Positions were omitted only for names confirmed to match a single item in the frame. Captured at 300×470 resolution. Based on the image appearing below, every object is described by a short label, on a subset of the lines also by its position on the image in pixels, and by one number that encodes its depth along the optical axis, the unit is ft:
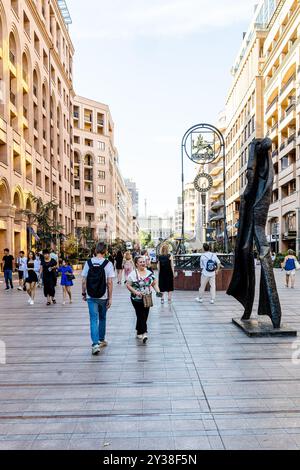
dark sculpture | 28.25
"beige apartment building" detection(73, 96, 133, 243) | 280.51
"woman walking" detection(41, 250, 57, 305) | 45.42
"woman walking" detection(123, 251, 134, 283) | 59.70
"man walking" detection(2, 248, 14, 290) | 65.23
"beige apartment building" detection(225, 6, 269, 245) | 186.80
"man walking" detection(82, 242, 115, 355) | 23.82
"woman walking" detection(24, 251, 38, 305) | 46.24
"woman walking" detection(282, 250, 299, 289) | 60.54
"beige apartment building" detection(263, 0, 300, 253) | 141.08
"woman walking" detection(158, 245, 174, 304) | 41.68
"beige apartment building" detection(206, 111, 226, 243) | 274.77
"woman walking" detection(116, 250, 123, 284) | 76.33
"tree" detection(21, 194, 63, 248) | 91.35
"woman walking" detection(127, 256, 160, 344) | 25.96
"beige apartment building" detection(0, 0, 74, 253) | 98.99
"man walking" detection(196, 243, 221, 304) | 42.68
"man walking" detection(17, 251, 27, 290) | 64.55
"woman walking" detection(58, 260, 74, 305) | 45.93
